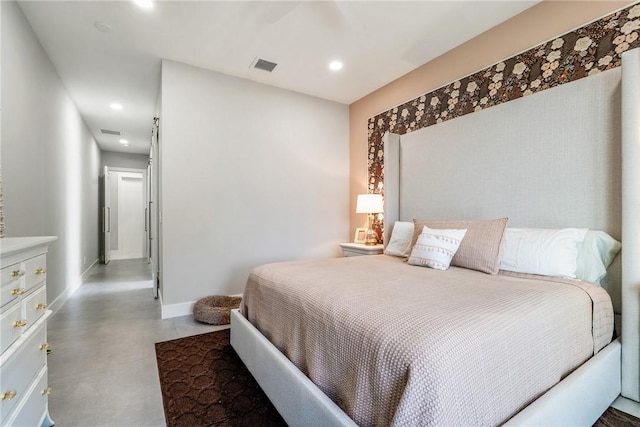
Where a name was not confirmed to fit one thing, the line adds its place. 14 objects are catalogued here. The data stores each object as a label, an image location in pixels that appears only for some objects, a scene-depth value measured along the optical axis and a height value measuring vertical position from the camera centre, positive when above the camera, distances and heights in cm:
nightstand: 346 -48
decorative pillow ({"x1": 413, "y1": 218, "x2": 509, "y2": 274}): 206 -27
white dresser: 103 -50
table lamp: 358 +7
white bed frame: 134 +14
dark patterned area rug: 154 -110
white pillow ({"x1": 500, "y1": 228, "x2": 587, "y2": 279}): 187 -28
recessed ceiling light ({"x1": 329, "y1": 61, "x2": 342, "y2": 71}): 320 +160
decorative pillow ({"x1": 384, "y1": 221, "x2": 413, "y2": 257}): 285 -30
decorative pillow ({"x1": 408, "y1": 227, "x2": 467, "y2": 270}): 217 -29
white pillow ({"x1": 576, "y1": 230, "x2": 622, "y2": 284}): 186 -29
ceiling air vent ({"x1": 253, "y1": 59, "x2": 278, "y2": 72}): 317 +159
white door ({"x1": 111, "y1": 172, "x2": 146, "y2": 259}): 742 -21
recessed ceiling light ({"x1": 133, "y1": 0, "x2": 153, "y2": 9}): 224 +158
